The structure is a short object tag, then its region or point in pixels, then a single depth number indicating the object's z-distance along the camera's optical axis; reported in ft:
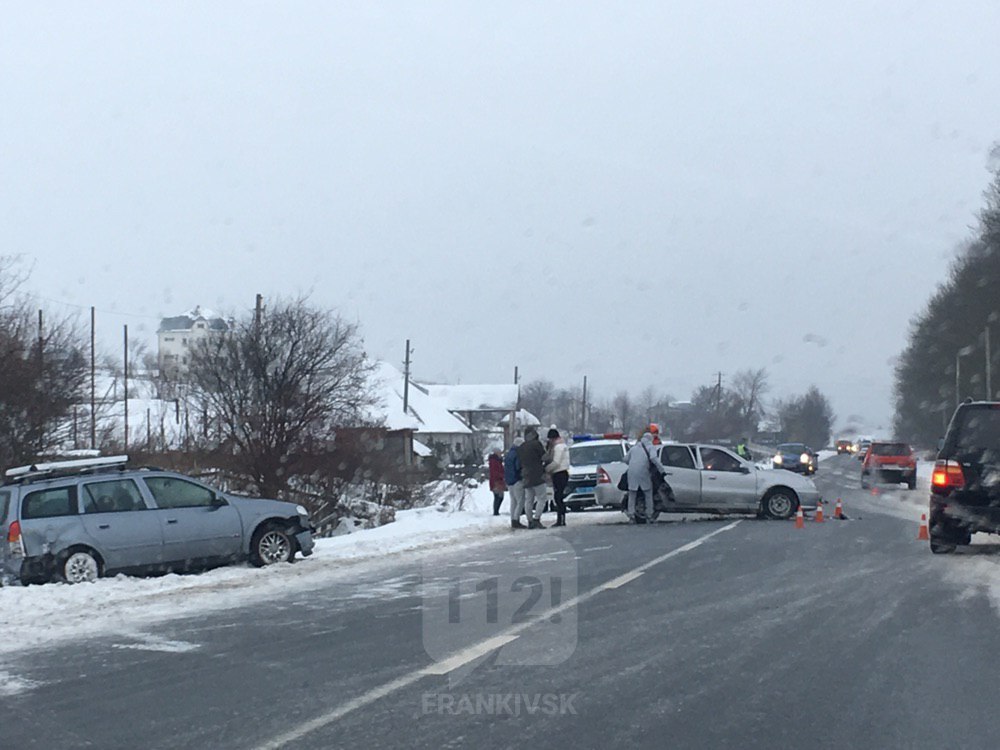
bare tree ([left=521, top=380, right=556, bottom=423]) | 501.56
